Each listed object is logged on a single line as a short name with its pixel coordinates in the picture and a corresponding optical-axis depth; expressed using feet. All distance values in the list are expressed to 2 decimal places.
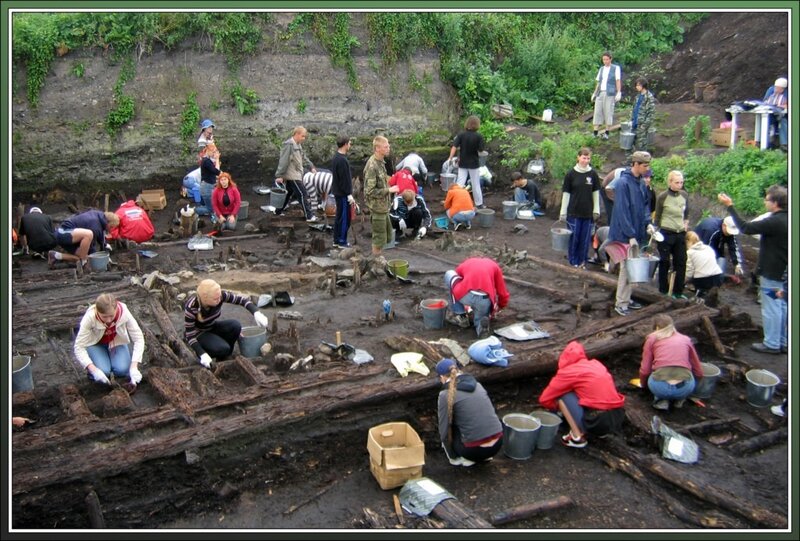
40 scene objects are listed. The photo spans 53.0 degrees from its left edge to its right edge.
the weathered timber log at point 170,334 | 31.55
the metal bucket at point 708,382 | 30.04
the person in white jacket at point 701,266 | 36.81
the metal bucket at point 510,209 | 54.29
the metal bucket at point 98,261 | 42.70
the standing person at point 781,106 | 49.29
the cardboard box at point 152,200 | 55.83
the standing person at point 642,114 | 55.93
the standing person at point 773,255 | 31.58
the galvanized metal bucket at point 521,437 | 26.40
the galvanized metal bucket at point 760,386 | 29.71
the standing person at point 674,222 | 36.09
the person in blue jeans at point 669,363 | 28.48
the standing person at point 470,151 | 52.70
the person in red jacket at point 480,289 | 33.99
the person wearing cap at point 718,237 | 39.14
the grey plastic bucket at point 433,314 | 35.70
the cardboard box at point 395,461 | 24.62
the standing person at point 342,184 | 45.11
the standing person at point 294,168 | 51.13
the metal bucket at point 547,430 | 27.04
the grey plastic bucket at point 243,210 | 53.98
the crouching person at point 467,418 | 25.29
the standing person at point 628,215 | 36.04
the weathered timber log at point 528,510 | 23.29
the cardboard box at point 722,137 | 54.70
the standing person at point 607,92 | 60.70
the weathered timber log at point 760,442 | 27.09
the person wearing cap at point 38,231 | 42.91
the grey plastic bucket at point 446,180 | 59.82
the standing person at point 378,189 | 43.45
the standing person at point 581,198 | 40.32
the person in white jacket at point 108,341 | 28.45
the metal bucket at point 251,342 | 32.37
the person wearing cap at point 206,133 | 53.42
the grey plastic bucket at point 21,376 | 28.76
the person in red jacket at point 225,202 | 49.78
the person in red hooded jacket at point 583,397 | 26.68
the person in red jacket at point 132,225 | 46.11
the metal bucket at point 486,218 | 52.80
